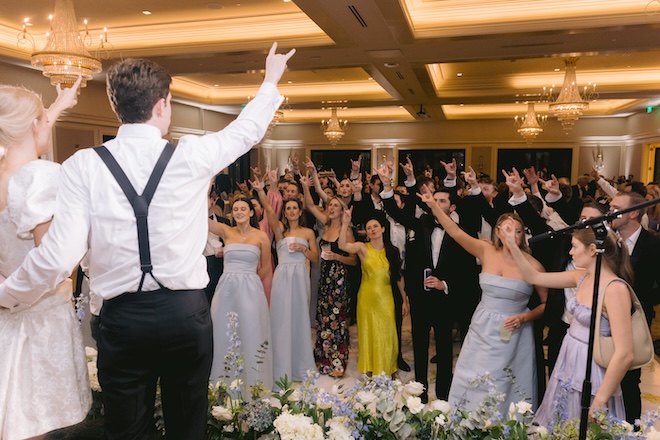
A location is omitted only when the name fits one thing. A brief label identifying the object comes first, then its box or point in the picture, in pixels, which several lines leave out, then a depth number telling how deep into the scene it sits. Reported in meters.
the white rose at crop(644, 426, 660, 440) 1.53
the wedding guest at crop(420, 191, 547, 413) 3.05
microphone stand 1.72
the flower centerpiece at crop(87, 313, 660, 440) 1.69
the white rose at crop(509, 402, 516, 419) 1.79
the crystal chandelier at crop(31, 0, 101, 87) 4.56
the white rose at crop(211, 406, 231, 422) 1.85
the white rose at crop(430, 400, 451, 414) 1.81
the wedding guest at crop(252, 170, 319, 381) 4.26
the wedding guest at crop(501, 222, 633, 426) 2.22
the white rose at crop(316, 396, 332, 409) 1.83
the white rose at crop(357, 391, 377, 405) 1.76
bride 1.60
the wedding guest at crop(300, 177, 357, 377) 4.42
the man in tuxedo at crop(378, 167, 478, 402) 3.71
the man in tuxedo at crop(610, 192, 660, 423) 3.17
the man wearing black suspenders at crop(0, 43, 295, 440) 1.35
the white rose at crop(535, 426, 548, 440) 1.72
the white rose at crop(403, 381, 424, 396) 1.80
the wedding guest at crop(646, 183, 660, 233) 6.56
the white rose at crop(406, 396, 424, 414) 1.77
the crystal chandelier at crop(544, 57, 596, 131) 7.99
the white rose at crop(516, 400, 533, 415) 1.73
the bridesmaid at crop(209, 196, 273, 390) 3.87
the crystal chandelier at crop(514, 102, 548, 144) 11.17
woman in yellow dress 4.13
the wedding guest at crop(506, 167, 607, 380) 3.11
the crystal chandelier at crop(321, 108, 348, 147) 12.77
